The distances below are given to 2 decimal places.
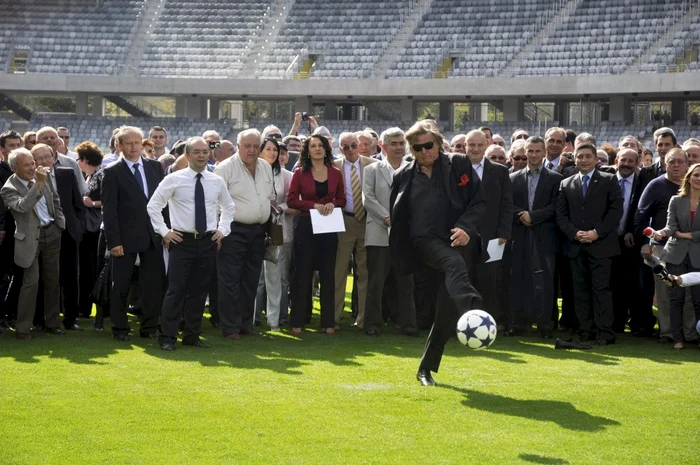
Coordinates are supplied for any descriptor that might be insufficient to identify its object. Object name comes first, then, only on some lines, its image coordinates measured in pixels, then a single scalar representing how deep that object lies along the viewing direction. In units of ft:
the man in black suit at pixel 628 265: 39.73
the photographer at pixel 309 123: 51.65
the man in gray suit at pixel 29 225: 36.06
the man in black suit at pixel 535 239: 38.75
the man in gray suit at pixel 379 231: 38.73
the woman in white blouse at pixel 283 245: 39.50
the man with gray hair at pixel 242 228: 37.42
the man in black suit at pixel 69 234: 38.37
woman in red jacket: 38.68
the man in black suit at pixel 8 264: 36.96
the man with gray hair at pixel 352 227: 40.19
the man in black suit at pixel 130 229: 35.76
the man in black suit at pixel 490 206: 36.83
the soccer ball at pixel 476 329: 26.86
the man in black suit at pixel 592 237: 37.27
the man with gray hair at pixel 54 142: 40.06
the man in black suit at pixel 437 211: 28.84
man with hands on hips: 34.83
